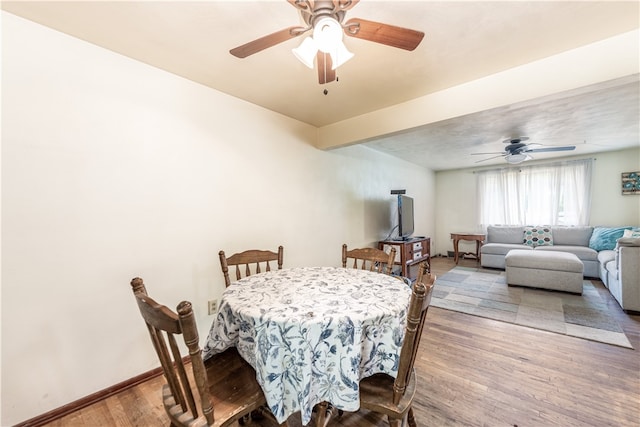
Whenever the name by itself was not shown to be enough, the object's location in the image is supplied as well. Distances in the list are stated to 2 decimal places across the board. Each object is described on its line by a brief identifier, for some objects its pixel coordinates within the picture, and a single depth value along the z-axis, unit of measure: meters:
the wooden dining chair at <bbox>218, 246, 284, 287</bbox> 1.89
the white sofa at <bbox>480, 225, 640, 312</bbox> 2.72
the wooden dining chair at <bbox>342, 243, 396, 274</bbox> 1.97
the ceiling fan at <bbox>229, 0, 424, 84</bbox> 1.06
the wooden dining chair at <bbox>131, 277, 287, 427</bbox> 0.78
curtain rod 4.79
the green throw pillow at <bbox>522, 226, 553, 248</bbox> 4.79
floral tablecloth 1.01
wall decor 4.35
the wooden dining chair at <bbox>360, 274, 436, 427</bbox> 0.91
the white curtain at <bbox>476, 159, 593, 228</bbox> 4.79
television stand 3.77
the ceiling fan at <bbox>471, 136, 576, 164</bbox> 3.65
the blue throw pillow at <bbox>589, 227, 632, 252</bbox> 4.02
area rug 2.43
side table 5.36
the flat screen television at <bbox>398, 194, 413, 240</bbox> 3.99
